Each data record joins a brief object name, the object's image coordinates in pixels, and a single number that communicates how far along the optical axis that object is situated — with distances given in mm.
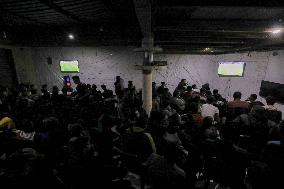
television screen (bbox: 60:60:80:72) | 13500
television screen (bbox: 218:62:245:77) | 11492
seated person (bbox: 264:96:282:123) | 5836
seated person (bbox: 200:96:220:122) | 6293
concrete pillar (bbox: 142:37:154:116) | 7180
